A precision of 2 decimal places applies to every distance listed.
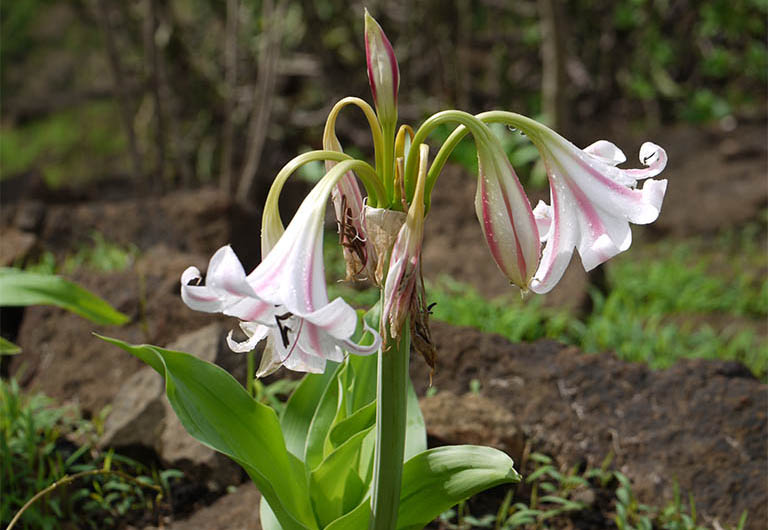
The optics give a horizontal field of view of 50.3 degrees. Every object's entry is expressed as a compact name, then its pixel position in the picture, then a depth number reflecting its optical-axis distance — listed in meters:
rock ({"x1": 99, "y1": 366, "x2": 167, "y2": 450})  2.36
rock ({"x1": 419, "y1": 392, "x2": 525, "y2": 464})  2.21
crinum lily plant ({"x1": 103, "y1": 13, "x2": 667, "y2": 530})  1.15
